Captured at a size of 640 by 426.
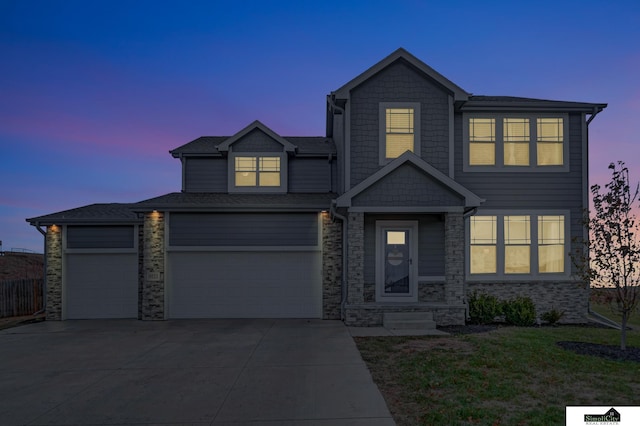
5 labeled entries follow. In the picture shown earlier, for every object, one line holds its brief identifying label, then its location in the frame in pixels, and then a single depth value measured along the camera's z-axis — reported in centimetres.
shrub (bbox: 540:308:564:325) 1133
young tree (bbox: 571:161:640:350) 765
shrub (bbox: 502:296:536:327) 1107
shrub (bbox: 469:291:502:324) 1119
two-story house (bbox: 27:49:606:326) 1172
